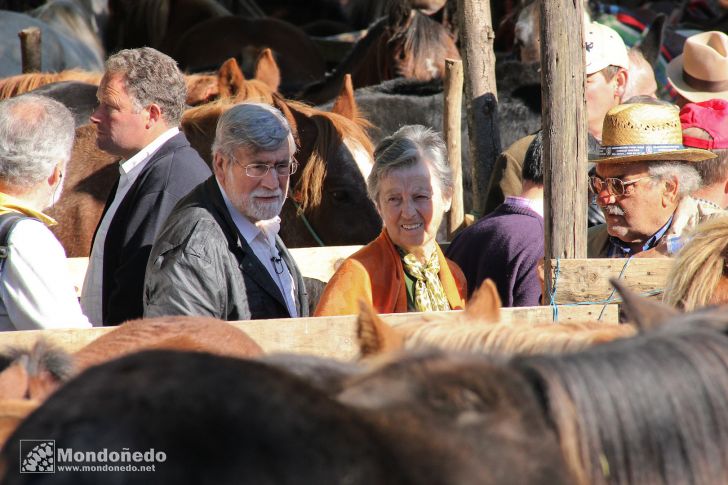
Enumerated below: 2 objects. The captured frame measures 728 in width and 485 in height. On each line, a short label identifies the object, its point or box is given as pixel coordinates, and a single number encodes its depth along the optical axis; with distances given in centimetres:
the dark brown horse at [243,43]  2061
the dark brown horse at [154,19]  2377
